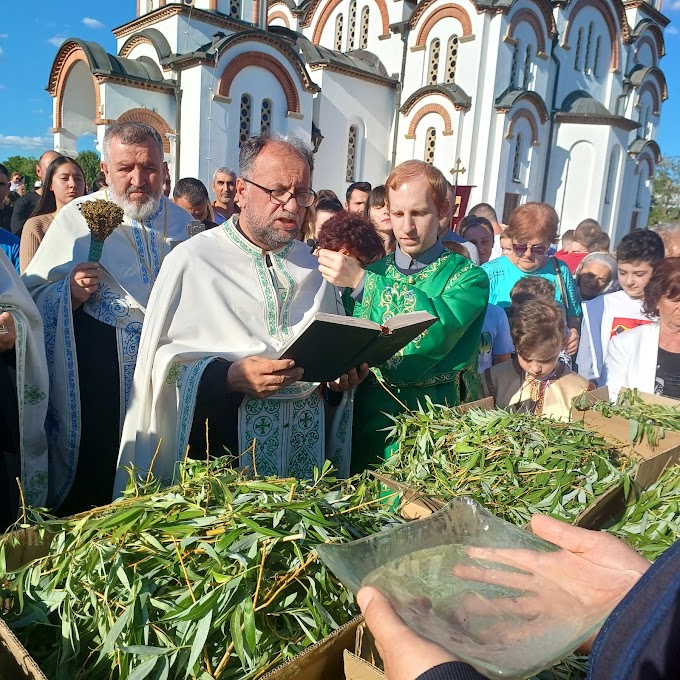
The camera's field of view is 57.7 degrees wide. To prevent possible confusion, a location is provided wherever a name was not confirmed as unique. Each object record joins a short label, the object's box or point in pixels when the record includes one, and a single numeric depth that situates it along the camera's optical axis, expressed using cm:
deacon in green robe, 302
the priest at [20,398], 268
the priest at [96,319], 328
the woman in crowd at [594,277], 582
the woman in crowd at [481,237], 651
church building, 1833
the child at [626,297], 462
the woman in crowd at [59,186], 495
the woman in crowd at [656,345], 373
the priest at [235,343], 281
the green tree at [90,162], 2905
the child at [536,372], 347
